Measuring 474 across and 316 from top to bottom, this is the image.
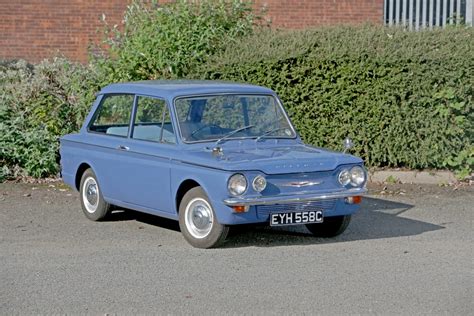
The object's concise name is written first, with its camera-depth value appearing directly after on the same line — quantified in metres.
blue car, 9.35
